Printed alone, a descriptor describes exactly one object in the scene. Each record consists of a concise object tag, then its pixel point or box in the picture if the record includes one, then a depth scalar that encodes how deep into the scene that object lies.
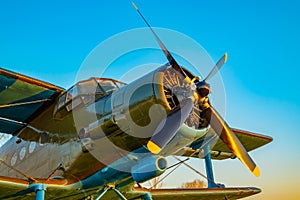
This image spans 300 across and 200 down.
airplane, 6.14
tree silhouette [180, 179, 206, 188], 59.62
